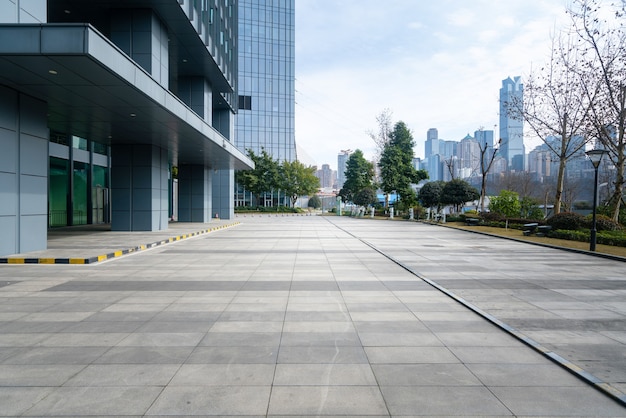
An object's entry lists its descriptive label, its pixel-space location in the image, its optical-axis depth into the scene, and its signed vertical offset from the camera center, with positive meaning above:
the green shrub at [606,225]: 19.59 -1.01
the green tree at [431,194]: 40.66 +0.89
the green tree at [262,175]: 62.38 +4.09
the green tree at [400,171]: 50.44 +4.00
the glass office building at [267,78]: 80.56 +25.58
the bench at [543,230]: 21.42 -1.44
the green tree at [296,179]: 64.94 +3.62
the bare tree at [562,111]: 25.38 +6.29
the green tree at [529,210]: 32.88 -0.52
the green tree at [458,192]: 37.50 +1.03
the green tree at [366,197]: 57.53 +0.70
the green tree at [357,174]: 62.91 +4.45
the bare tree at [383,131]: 59.22 +10.72
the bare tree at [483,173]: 35.98 +2.82
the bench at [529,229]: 22.27 -1.45
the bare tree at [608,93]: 21.14 +6.34
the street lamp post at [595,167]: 15.45 +1.53
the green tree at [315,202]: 99.94 -0.41
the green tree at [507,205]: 30.95 -0.11
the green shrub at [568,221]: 20.83 -0.93
